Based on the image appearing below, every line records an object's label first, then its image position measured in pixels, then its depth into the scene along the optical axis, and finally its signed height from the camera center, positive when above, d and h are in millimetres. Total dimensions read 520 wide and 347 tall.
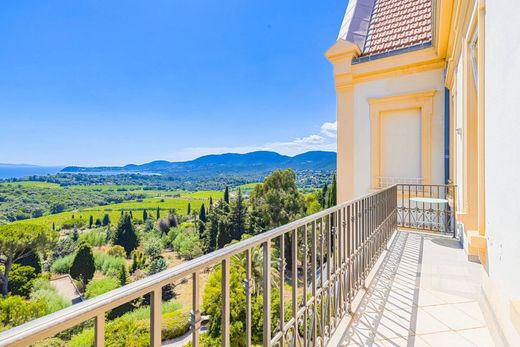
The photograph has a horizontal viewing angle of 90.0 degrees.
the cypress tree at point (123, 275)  31934 -12945
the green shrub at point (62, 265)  42519 -15140
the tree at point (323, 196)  26953 -2531
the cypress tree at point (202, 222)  41288 -8159
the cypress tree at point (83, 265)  37922 -13560
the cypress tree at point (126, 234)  48812 -11648
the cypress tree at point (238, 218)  31359 -5542
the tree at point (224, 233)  31766 -7363
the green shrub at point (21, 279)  34875 -14229
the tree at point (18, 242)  34547 -9634
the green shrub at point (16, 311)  22359 -12178
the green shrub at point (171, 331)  10630 -6720
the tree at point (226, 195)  37788 -3402
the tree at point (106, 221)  59344 -10812
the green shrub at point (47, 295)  30036 -14630
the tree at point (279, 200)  27281 -3008
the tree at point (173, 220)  58906 -10813
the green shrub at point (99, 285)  32781 -14956
